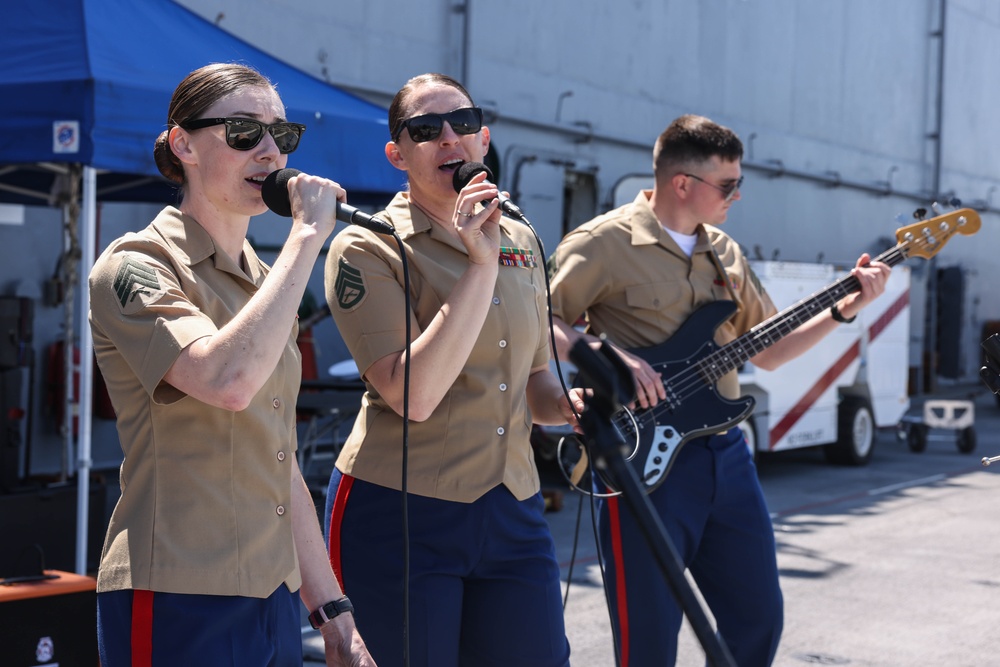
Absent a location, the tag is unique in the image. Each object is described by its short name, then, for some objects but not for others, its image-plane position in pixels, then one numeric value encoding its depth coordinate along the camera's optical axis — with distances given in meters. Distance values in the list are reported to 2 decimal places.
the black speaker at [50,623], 3.75
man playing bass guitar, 3.39
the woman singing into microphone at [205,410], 1.98
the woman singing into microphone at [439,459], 2.58
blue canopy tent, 5.04
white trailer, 10.34
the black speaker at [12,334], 6.91
